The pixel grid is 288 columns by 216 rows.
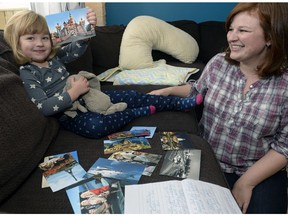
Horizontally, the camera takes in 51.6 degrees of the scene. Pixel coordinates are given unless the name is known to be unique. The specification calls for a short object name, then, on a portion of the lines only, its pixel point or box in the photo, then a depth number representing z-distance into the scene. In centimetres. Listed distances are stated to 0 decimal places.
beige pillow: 234
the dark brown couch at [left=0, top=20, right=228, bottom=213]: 99
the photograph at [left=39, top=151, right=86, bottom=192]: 105
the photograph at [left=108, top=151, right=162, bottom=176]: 114
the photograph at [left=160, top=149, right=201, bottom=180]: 108
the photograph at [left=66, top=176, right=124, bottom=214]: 91
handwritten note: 88
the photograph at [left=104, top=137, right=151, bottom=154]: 125
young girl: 140
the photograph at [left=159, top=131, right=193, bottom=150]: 126
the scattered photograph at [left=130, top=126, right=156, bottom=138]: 141
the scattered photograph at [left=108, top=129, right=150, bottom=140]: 135
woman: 120
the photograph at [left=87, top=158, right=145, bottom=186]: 105
